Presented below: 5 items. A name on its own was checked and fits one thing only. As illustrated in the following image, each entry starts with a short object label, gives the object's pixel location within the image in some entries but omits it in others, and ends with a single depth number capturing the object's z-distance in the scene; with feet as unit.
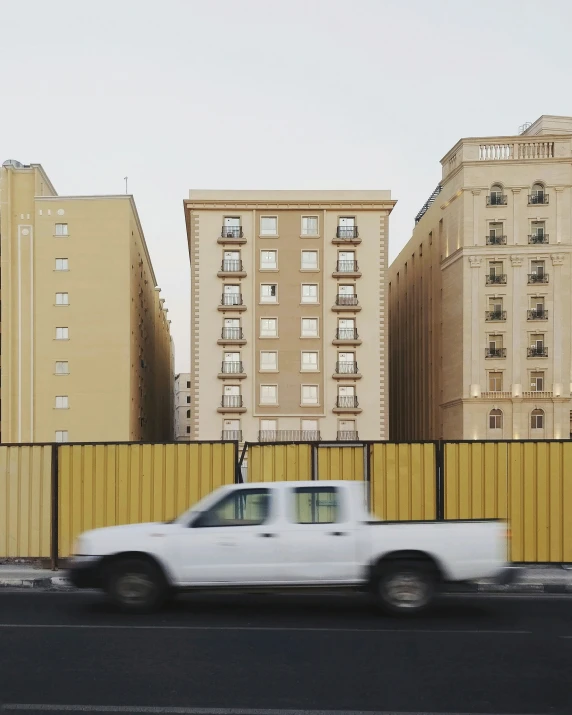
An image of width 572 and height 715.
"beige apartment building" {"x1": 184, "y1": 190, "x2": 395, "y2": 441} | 175.32
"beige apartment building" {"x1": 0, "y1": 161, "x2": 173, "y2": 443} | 181.27
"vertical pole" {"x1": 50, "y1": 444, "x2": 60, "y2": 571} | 47.01
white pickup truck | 32.71
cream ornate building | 178.50
